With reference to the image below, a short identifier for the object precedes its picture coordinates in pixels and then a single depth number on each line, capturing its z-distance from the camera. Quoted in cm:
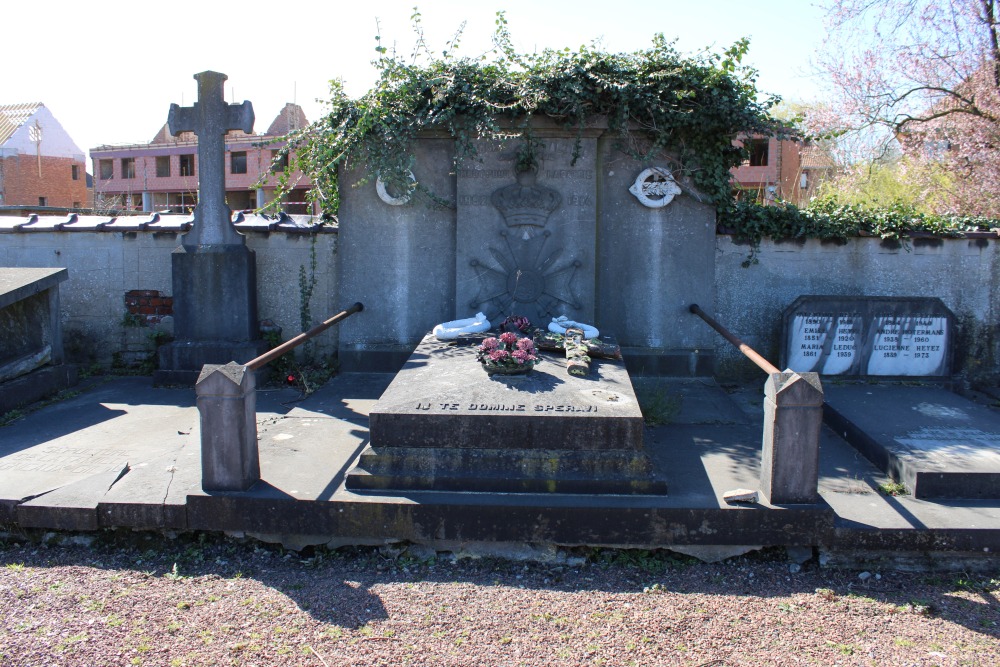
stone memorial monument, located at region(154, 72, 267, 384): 655
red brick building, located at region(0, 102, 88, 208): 3553
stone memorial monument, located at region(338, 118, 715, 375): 635
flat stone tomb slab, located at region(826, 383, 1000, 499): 396
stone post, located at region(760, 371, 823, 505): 344
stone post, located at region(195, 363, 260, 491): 360
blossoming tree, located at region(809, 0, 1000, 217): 903
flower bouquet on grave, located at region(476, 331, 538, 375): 456
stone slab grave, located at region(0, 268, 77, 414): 581
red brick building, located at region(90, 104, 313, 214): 4281
